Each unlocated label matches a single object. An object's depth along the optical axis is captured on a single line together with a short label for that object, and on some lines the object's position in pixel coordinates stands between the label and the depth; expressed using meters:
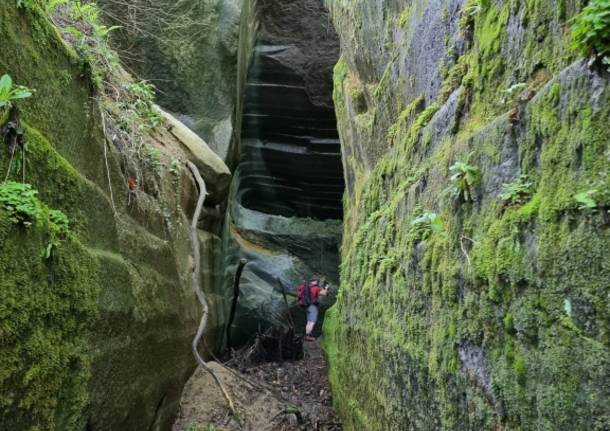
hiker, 15.13
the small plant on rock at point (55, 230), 3.27
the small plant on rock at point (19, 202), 2.88
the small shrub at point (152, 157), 6.34
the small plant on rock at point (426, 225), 4.04
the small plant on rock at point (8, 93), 2.99
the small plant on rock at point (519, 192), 2.88
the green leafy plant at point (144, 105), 7.07
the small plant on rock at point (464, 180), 3.49
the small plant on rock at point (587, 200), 2.22
